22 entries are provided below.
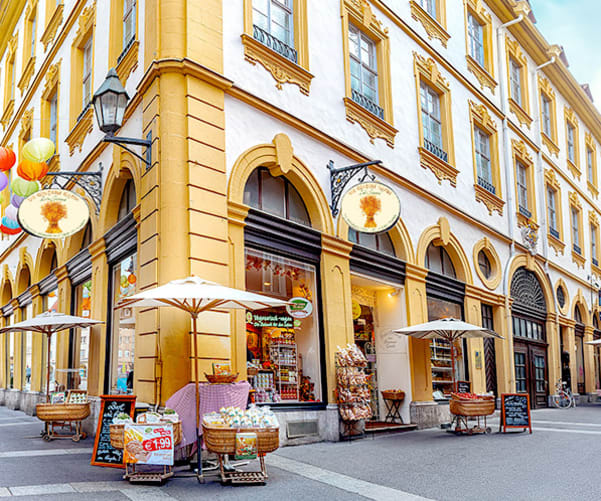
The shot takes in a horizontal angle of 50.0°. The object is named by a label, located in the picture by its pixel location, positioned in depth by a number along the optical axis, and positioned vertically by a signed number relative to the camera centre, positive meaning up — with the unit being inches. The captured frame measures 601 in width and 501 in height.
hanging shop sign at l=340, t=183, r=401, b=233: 436.1 +100.3
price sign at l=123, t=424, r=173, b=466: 272.1 -34.7
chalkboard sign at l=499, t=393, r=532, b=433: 475.8 -43.2
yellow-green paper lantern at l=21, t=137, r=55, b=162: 472.4 +156.1
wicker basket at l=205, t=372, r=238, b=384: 310.0 -8.7
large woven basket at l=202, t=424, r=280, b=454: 275.4 -33.8
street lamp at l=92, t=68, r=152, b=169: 345.1 +137.6
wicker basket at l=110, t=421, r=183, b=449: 279.9 -31.2
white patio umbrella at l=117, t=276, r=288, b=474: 280.7 +28.0
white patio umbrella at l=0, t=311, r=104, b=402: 434.3 +27.3
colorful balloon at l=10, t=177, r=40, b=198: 500.1 +136.4
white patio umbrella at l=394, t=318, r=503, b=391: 486.0 +17.9
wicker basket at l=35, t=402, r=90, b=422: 396.2 -29.1
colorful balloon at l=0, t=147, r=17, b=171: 494.9 +158.2
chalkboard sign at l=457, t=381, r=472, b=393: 559.5 -28.6
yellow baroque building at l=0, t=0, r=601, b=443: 363.6 +121.0
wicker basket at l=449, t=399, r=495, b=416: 462.9 -38.5
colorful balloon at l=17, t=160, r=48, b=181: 484.4 +146.4
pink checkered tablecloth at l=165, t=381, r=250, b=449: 310.3 -19.7
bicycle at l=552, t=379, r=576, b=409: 812.6 -58.9
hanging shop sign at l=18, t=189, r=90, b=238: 400.8 +93.9
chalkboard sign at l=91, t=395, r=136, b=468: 297.9 -30.2
